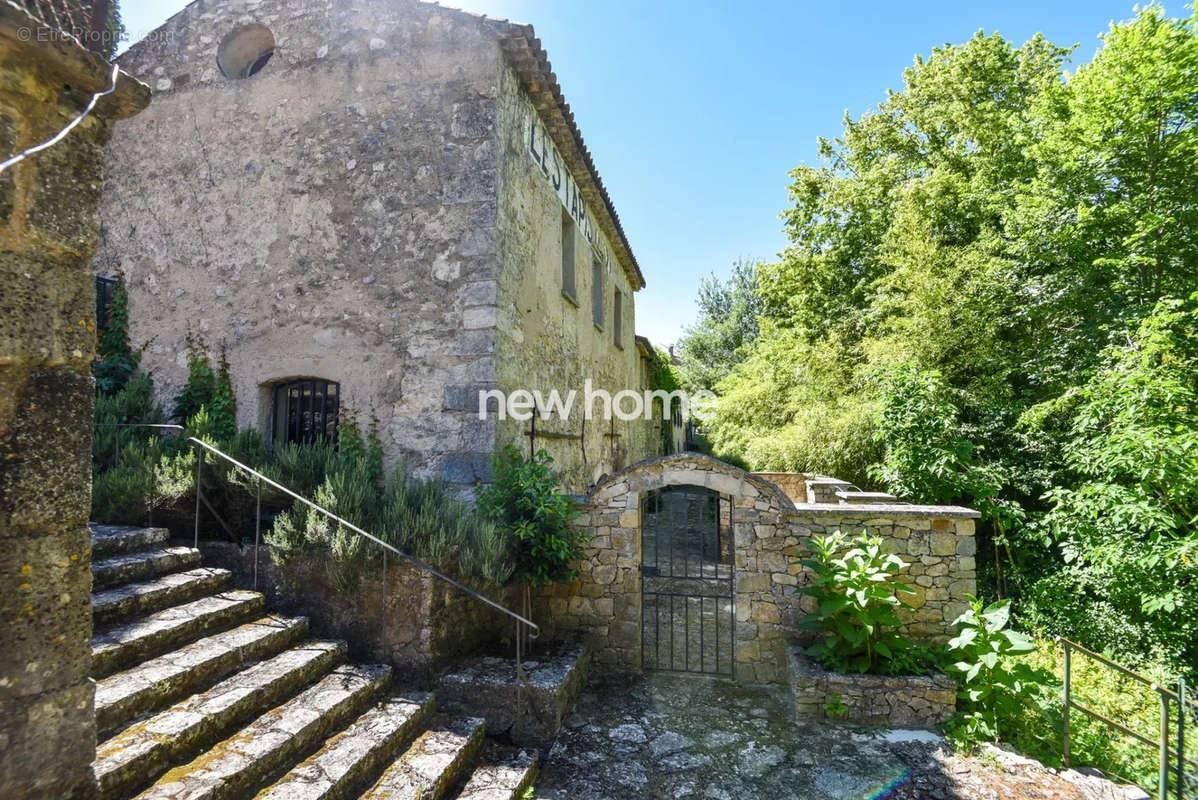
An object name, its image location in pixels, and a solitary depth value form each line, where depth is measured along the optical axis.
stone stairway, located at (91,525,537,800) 2.98
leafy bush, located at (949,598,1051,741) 4.67
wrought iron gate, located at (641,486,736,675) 6.22
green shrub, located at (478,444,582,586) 5.35
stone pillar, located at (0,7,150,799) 2.01
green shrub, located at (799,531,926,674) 5.03
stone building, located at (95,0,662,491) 6.17
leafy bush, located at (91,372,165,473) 5.86
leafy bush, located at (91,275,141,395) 6.98
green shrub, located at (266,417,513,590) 4.58
